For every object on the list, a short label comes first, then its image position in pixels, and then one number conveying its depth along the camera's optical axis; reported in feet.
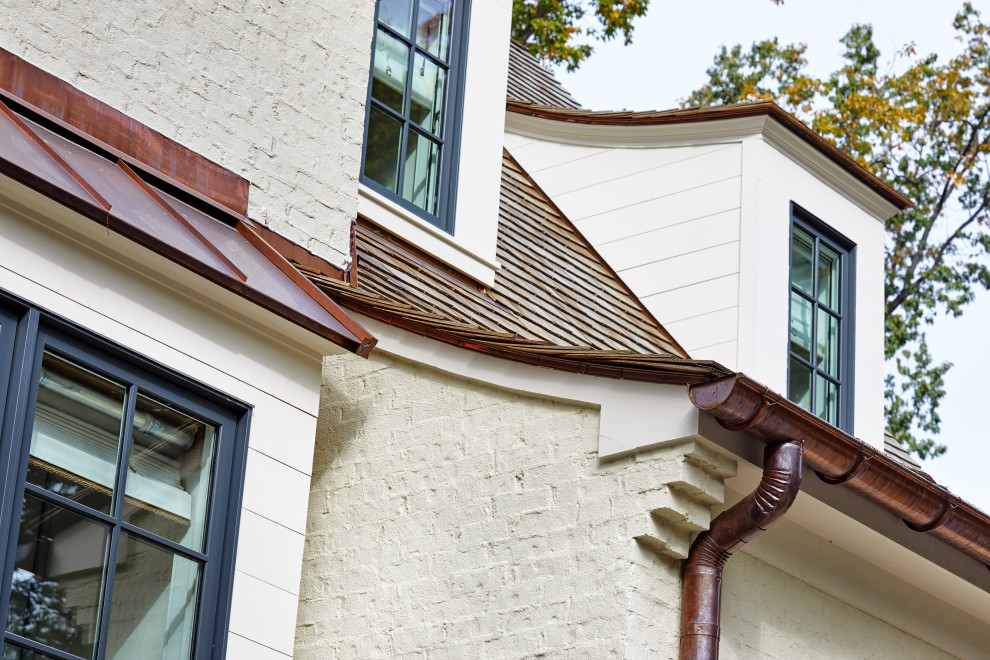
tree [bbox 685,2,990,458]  62.90
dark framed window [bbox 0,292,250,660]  15.24
